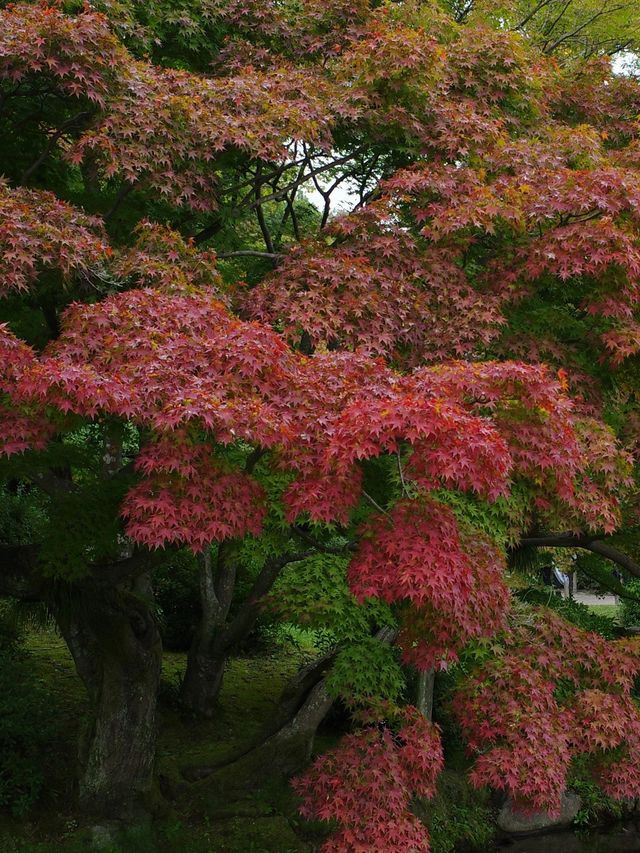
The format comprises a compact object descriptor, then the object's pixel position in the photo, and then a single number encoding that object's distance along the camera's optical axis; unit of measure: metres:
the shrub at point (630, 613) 16.20
